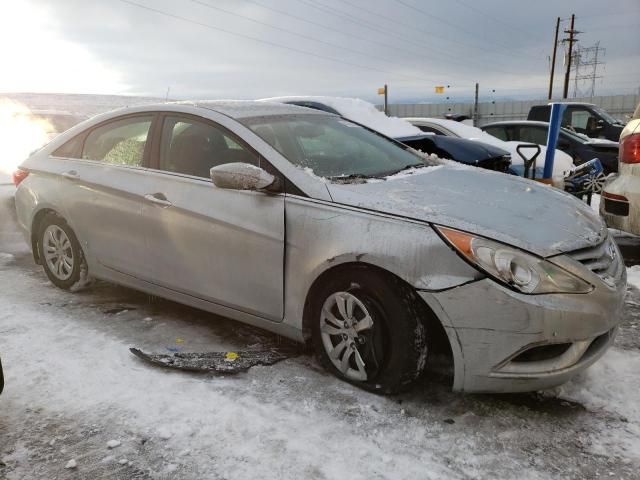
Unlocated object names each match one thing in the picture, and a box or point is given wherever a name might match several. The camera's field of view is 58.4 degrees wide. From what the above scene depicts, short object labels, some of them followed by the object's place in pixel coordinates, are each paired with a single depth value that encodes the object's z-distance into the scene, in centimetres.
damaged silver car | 258
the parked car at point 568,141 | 1072
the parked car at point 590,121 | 1348
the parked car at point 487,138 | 826
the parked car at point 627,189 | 471
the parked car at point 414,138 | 688
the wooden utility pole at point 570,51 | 4331
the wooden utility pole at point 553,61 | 4594
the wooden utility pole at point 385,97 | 3314
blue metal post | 693
